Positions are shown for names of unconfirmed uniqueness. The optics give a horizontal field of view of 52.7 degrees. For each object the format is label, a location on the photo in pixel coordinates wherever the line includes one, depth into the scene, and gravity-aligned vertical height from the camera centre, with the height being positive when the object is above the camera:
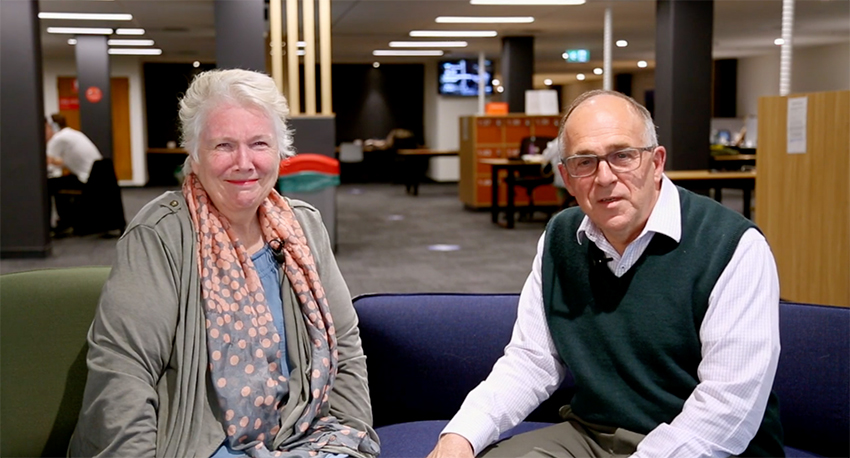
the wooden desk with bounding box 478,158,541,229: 11.93 -0.50
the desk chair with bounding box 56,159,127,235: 10.82 -0.71
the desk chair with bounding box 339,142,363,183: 20.88 -0.21
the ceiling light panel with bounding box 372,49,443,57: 19.86 +2.15
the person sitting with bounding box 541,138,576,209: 10.79 -0.34
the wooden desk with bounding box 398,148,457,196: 16.95 -0.40
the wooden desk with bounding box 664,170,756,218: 7.56 -0.33
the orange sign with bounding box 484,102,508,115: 14.60 +0.60
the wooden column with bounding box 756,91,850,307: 5.26 -0.38
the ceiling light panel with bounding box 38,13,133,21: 13.26 +2.03
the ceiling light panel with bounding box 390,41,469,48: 17.83 +2.10
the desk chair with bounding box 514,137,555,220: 12.27 -0.48
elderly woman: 1.86 -0.40
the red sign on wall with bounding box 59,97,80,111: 21.00 +1.06
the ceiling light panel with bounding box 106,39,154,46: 17.52 +2.13
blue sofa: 2.56 -0.62
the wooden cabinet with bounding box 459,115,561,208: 14.14 +0.09
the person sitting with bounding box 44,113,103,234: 11.16 -0.20
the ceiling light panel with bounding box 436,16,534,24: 13.48 +1.98
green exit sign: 19.81 +2.06
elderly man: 1.79 -0.40
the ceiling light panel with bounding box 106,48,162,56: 19.30 +2.16
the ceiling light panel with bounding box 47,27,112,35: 15.46 +2.12
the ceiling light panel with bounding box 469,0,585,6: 11.78 +1.95
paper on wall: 5.52 +0.11
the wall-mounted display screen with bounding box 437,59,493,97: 21.98 +1.71
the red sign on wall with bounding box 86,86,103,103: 17.03 +1.04
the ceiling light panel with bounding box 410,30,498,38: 15.61 +2.03
